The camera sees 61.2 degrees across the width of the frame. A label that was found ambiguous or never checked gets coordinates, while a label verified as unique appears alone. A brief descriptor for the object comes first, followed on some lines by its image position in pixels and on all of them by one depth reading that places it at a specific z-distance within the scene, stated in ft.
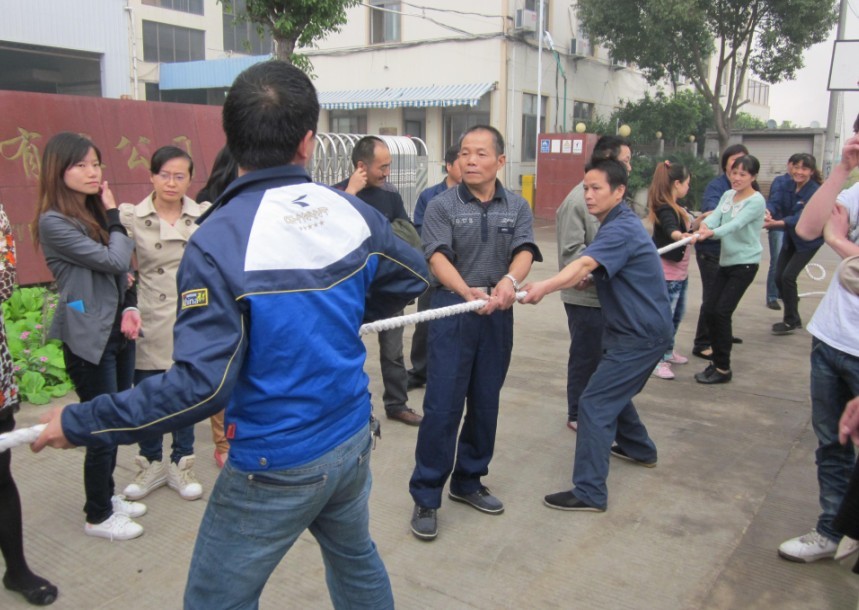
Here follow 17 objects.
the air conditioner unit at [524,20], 64.34
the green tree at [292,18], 29.12
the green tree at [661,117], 73.92
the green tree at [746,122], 126.97
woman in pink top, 18.26
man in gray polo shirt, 10.58
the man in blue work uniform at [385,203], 15.06
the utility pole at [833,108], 45.65
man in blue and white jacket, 5.29
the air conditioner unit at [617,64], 79.44
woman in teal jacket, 17.88
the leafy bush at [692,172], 62.85
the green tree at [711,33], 61.83
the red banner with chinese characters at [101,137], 22.61
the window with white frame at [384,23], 71.46
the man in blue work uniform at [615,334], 11.46
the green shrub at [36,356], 15.92
